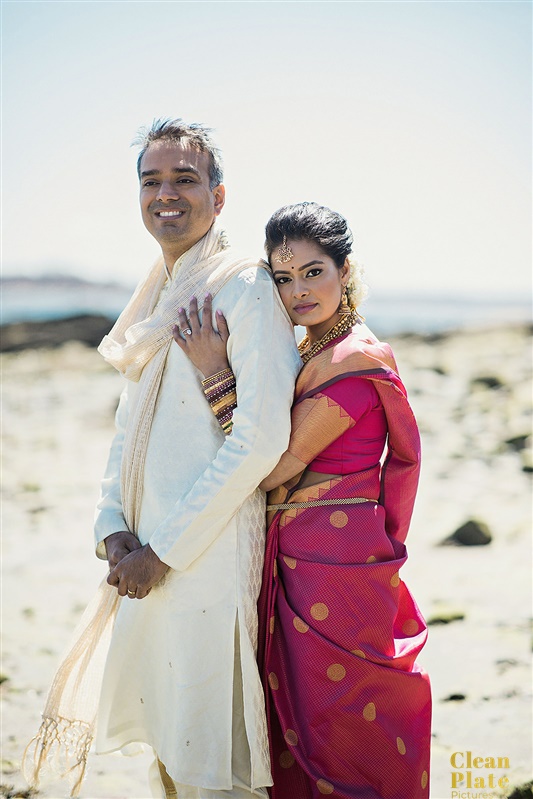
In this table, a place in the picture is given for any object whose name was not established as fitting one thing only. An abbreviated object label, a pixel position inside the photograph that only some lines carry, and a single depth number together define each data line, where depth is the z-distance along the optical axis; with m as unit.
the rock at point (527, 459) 7.70
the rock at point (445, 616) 4.70
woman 2.36
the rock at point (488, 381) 10.65
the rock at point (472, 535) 5.95
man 2.33
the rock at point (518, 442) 8.36
